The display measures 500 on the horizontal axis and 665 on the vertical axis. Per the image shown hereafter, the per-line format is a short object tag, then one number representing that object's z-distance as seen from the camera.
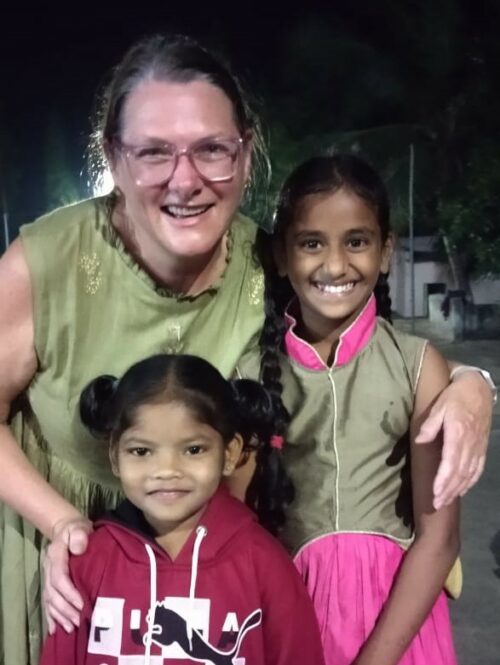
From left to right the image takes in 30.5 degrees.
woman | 1.30
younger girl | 1.26
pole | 7.41
